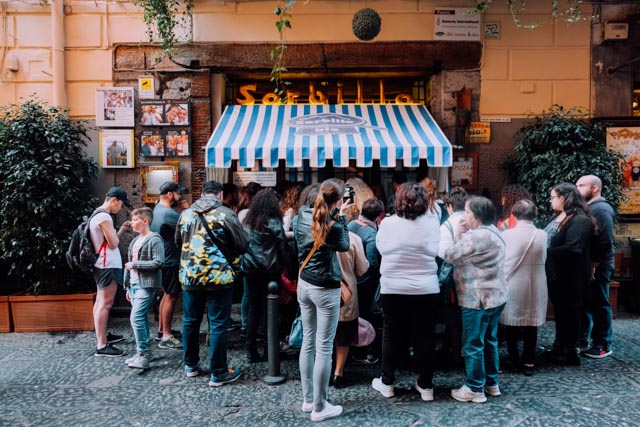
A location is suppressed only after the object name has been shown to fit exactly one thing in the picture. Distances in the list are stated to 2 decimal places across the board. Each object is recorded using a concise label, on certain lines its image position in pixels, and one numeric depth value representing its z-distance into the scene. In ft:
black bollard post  14.39
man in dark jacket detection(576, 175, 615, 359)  16.22
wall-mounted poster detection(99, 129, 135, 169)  22.98
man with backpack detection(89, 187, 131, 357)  16.61
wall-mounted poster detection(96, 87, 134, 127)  22.90
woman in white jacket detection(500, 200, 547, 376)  14.57
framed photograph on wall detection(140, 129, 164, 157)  23.02
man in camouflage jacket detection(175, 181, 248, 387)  14.24
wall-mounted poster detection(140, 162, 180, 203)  23.03
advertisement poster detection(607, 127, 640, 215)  22.95
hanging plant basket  21.56
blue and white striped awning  19.92
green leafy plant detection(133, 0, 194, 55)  21.33
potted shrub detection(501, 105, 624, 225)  20.31
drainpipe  22.58
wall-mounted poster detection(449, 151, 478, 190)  23.34
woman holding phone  12.28
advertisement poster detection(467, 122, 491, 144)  23.35
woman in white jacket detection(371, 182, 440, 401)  12.60
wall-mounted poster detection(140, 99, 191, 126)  22.98
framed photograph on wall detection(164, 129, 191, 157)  23.07
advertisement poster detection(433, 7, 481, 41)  23.03
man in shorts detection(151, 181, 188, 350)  17.84
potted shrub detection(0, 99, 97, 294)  19.72
